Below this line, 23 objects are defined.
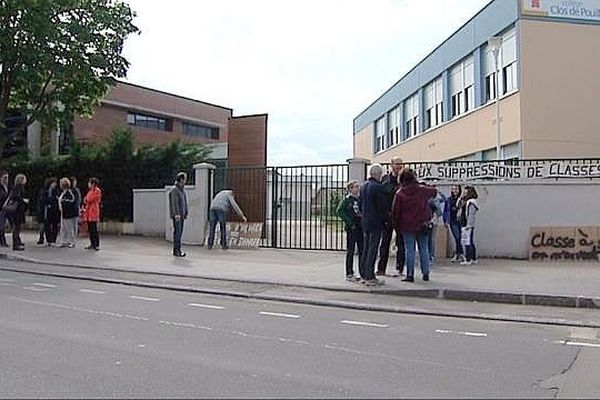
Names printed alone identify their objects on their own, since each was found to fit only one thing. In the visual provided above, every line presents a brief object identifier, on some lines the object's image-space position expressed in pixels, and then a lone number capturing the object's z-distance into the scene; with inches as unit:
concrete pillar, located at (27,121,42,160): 1373.0
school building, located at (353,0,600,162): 1115.9
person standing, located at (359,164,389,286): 442.3
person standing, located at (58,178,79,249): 690.8
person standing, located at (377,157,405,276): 483.3
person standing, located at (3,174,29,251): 676.7
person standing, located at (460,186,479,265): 554.4
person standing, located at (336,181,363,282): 468.8
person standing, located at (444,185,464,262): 568.4
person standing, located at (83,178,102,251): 677.9
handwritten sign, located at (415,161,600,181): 597.6
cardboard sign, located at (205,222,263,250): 708.7
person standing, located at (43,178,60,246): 714.2
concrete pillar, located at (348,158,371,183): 645.9
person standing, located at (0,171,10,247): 693.9
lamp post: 1106.1
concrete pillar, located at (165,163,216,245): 734.5
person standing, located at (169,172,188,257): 615.5
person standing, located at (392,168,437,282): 455.5
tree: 890.1
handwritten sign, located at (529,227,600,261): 582.2
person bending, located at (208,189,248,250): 679.7
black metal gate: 675.4
